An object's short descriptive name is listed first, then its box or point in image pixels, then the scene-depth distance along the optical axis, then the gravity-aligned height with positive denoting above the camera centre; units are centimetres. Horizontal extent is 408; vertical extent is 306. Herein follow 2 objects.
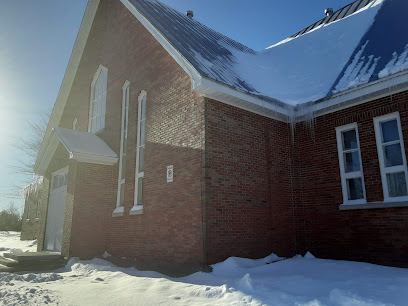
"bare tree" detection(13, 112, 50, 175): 3120 +718
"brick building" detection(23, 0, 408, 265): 747 +192
